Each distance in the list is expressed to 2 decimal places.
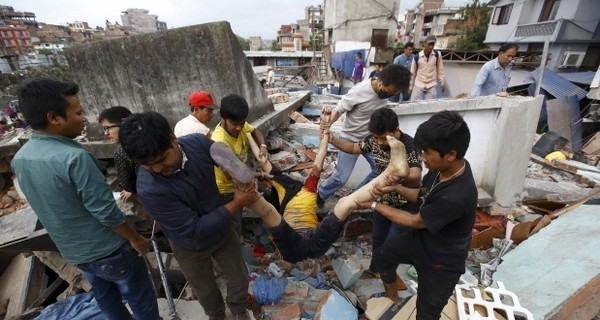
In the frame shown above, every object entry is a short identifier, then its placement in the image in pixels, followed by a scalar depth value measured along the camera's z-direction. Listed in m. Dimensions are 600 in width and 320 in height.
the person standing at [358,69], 12.31
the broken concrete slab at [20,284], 3.50
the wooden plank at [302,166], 4.57
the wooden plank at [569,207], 3.65
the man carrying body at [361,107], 2.88
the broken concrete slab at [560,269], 2.51
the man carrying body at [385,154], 2.44
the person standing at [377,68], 8.92
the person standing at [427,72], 5.66
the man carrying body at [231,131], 2.66
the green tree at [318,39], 25.27
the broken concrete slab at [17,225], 2.97
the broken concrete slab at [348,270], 2.95
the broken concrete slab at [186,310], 2.62
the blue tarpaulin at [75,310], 2.74
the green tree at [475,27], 21.75
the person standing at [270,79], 13.45
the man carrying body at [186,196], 1.51
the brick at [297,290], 2.81
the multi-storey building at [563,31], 13.35
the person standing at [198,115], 3.03
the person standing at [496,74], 4.72
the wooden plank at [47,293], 3.51
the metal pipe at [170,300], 2.51
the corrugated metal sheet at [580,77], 10.78
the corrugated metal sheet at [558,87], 9.93
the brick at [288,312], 2.57
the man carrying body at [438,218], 1.67
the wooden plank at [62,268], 3.40
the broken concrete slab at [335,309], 2.45
